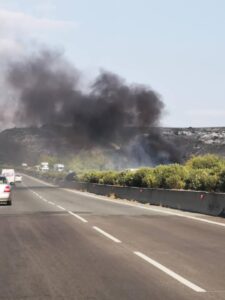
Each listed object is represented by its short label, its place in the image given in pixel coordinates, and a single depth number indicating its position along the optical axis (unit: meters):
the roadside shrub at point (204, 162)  41.67
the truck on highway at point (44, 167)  164.12
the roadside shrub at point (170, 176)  31.17
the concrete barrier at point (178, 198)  21.89
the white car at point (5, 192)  27.78
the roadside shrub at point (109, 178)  46.22
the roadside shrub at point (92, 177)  54.11
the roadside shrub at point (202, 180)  26.17
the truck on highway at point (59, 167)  154.80
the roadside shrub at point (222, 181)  25.16
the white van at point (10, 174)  75.81
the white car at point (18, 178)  93.31
